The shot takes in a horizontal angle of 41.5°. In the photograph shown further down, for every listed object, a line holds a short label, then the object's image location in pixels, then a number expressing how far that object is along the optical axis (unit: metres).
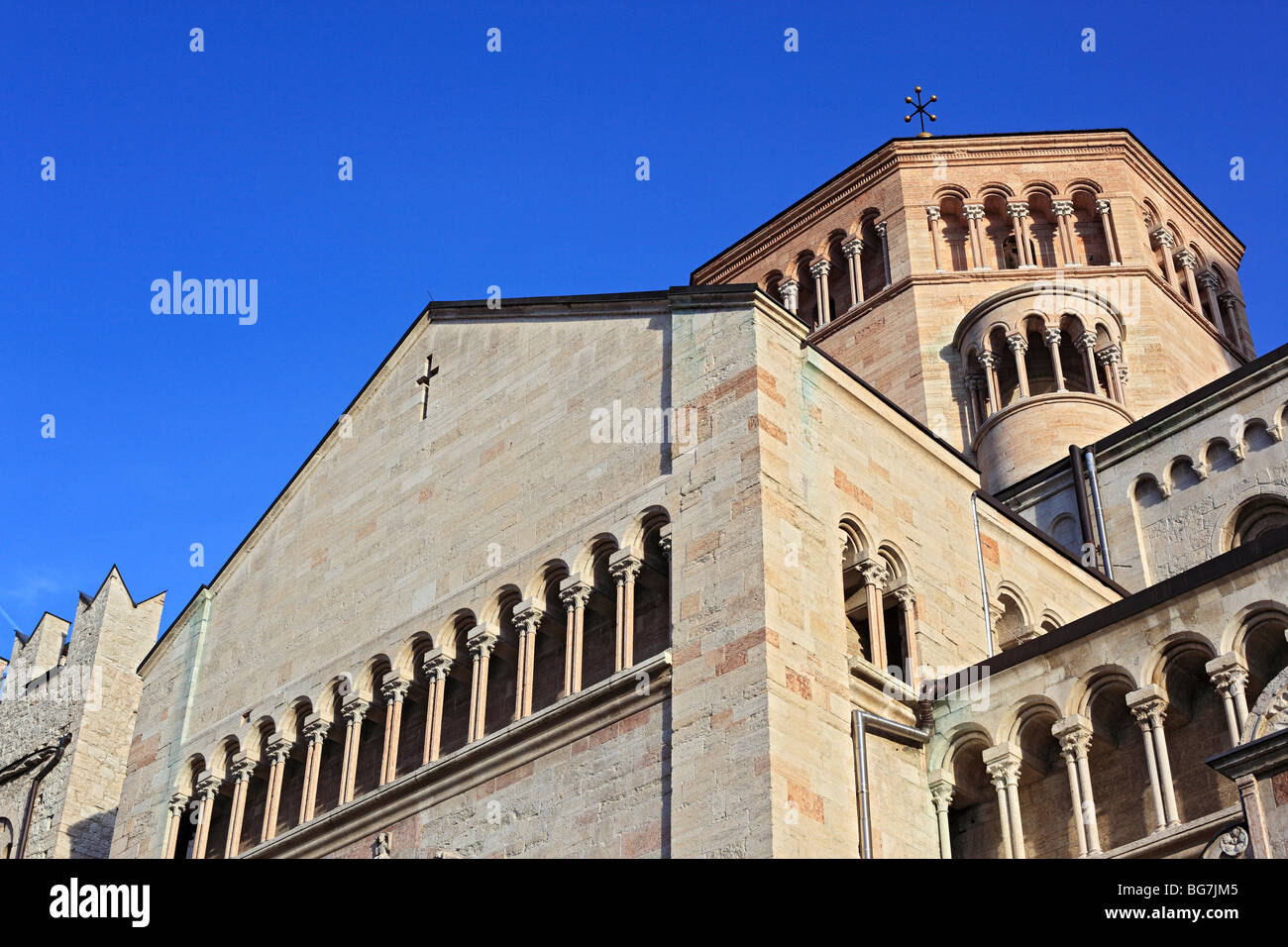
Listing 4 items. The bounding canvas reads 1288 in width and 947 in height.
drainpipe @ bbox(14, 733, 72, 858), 37.91
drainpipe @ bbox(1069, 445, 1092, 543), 29.83
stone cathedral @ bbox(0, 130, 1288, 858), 18.73
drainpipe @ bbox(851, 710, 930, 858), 18.69
